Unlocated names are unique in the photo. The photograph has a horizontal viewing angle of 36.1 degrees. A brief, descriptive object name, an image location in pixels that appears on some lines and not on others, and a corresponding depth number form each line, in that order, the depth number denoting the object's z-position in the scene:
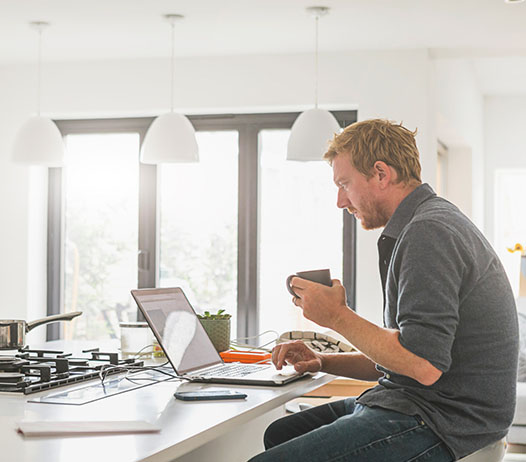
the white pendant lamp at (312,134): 4.07
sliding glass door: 5.48
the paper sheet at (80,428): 1.38
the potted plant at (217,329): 2.52
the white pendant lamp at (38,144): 4.14
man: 1.59
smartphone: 1.74
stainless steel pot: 2.08
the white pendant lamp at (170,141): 4.01
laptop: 2.04
